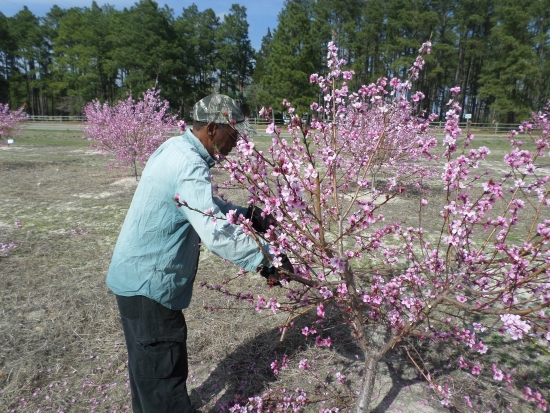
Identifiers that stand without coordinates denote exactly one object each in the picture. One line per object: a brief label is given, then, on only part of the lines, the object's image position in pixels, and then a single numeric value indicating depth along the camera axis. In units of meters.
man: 1.81
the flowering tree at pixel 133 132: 10.32
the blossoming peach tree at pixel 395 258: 1.79
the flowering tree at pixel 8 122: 13.22
